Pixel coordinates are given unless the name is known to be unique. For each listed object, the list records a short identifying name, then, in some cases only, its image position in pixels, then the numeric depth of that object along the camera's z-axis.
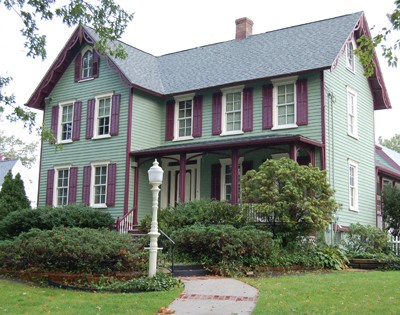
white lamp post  11.27
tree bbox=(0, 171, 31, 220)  22.47
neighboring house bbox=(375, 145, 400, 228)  23.48
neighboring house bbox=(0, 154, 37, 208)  43.38
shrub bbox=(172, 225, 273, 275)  13.56
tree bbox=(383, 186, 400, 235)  22.38
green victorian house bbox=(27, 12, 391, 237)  19.28
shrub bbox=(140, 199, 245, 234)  17.03
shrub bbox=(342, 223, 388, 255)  18.47
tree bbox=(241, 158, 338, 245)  15.53
